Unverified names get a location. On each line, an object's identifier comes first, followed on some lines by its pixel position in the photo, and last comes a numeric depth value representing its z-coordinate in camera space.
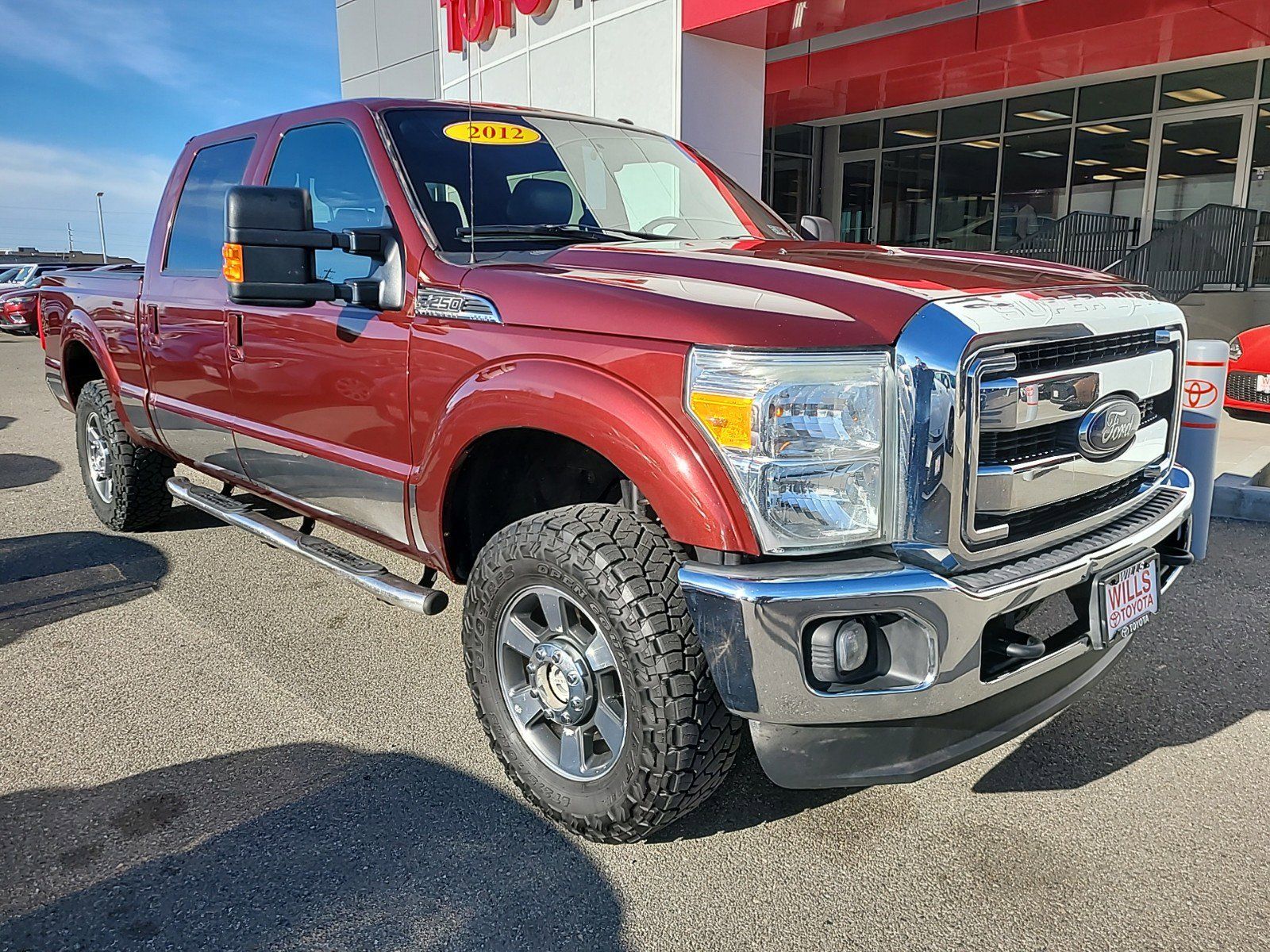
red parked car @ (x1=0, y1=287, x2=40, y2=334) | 19.70
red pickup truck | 2.03
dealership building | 9.53
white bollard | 3.83
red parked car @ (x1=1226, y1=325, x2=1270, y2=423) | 7.50
